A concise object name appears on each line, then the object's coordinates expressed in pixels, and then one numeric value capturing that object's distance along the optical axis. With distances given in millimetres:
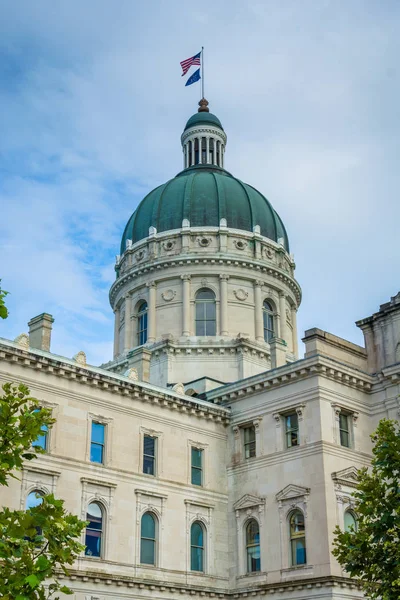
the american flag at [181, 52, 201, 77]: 71250
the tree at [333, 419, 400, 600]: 28812
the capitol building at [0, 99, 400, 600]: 39062
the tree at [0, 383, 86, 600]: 16375
